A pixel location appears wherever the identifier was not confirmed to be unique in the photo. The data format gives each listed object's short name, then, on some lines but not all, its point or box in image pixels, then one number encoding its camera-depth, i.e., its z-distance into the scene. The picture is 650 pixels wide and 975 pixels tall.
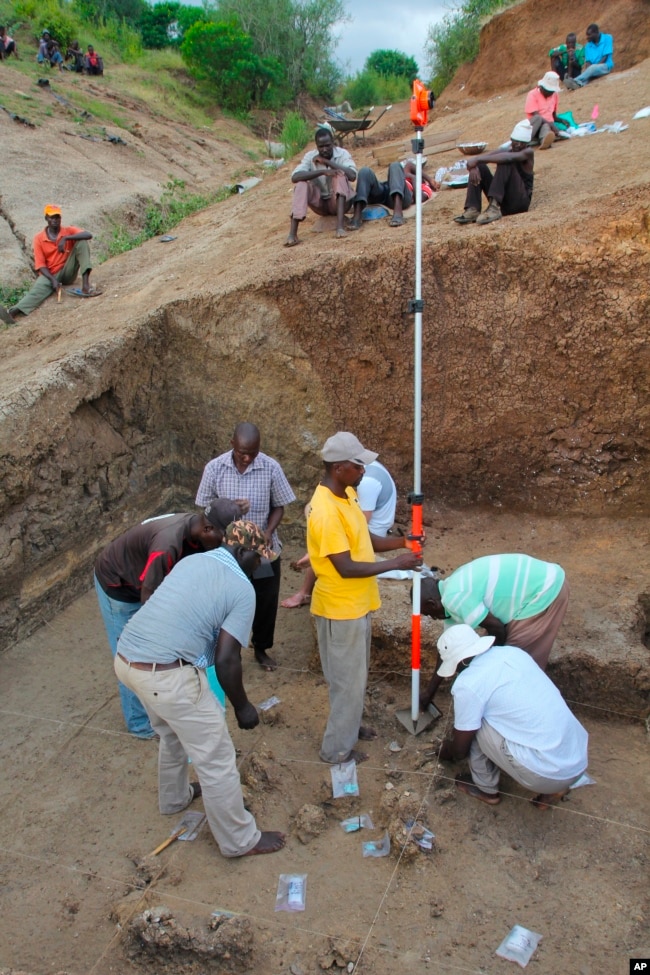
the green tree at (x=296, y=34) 23.95
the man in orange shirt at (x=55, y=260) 7.63
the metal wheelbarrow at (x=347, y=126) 10.95
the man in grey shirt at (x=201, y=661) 2.97
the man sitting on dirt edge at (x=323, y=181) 6.67
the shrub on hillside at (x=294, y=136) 13.04
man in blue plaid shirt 4.46
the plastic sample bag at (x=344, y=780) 3.61
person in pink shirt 7.49
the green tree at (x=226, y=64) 21.17
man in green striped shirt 3.48
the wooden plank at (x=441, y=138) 9.34
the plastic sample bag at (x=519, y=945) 2.72
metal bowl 8.12
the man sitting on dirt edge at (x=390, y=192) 6.61
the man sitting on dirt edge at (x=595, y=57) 10.20
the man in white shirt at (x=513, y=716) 3.12
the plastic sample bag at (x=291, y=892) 3.02
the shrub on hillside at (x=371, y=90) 22.25
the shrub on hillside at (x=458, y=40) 14.47
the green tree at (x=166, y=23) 27.12
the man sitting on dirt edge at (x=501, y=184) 5.83
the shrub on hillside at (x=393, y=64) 32.89
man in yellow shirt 3.36
